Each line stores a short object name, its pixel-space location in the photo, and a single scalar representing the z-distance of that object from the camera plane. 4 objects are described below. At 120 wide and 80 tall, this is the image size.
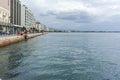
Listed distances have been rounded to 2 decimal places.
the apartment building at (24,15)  65.65
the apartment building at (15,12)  49.31
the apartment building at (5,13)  37.90
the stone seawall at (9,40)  18.08
